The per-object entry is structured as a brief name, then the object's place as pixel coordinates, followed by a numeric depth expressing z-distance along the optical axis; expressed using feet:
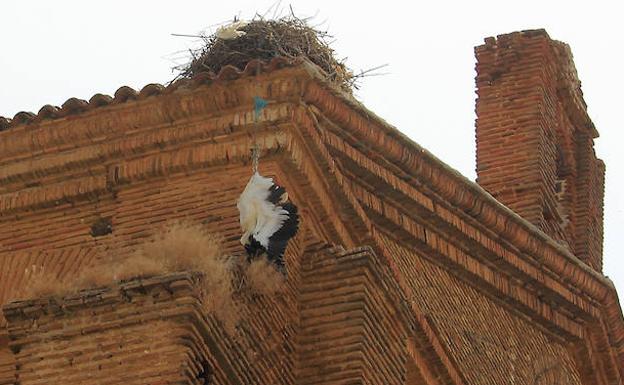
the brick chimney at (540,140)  62.34
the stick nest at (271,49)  51.52
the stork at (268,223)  44.60
